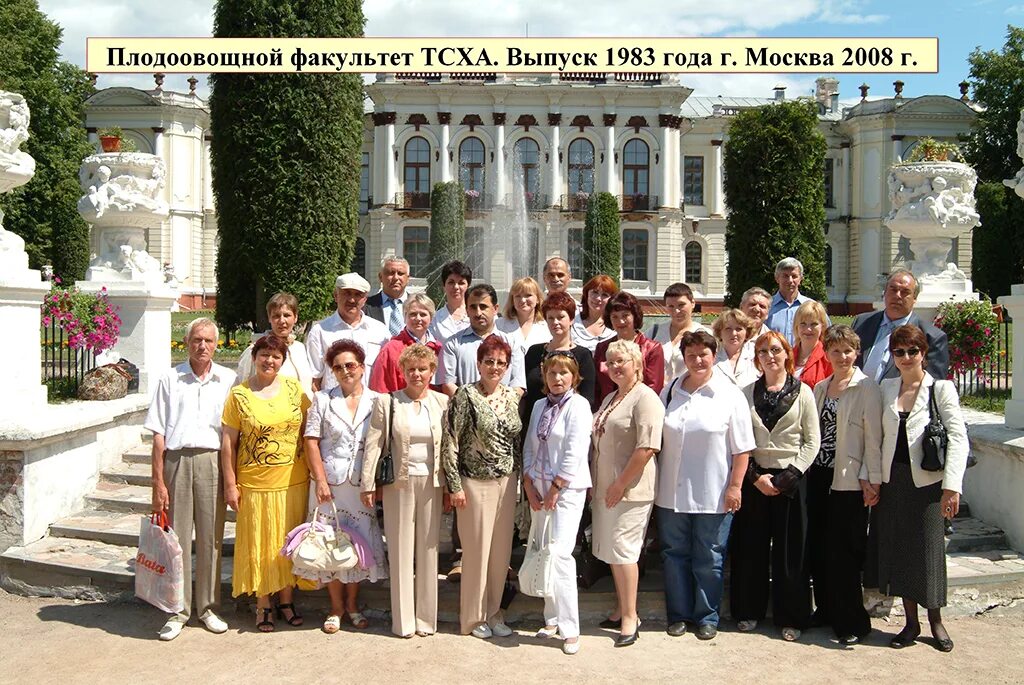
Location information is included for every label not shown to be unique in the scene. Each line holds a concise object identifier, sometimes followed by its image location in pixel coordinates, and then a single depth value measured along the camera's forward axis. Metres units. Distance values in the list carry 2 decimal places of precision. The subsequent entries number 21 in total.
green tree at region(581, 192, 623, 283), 34.97
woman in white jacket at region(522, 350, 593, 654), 4.48
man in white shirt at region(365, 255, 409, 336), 5.75
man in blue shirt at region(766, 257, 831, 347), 6.25
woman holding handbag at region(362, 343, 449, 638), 4.55
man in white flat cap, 5.28
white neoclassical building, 38.38
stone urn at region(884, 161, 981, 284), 8.23
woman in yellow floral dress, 4.61
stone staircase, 5.04
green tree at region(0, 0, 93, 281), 23.94
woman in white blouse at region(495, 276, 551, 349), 5.21
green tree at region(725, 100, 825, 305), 20.72
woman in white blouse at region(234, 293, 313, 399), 4.96
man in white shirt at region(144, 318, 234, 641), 4.67
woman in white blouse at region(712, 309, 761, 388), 4.89
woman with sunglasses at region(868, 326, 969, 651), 4.41
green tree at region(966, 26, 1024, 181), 29.94
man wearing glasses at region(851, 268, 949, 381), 5.22
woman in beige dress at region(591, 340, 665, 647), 4.48
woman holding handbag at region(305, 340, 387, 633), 4.60
